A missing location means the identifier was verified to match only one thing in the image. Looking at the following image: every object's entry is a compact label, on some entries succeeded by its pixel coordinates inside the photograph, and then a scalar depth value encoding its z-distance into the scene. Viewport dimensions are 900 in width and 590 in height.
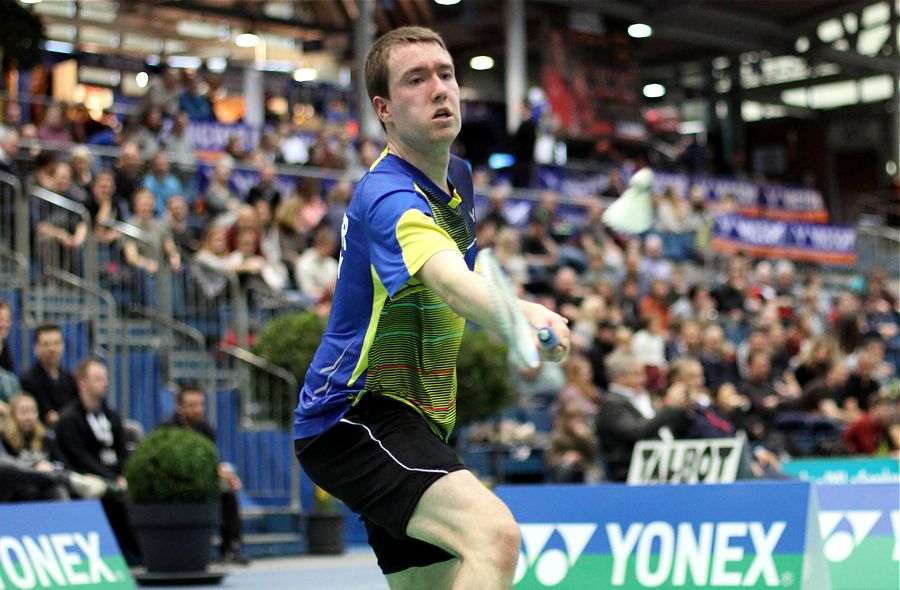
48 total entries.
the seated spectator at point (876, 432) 14.58
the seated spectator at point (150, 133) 15.95
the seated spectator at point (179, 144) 16.20
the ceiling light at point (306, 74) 28.77
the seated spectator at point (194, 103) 19.06
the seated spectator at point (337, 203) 15.32
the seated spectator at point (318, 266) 14.39
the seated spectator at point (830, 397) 15.83
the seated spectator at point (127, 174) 13.95
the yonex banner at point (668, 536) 5.91
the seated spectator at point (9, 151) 13.11
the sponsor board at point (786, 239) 24.77
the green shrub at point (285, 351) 12.26
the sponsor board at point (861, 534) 6.61
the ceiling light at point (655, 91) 36.41
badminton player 3.63
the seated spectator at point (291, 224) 15.08
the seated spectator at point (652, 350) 15.48
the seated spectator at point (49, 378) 10.77
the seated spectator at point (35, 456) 9.58
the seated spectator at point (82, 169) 13.48
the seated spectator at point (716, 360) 15.05
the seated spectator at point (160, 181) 14.30
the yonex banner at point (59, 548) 6.71
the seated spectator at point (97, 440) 10.29
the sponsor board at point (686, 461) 9.36
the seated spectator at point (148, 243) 12.95
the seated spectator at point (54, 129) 15.78
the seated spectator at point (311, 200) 15.97
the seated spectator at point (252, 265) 13.55
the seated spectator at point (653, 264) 19.16
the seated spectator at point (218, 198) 14.87
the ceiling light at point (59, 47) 23.44
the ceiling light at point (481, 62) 31.62
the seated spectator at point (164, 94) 17.67
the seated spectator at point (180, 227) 13.48
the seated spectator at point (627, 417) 10.94
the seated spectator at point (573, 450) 11.71
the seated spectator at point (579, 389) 13.48
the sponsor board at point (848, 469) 10.73
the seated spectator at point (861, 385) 16.38
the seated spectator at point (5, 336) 10.90
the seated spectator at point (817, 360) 16.75
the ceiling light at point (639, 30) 30.08
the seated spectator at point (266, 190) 15.57
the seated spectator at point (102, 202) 13.00
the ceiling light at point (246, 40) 29.15
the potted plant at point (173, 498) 9.88
